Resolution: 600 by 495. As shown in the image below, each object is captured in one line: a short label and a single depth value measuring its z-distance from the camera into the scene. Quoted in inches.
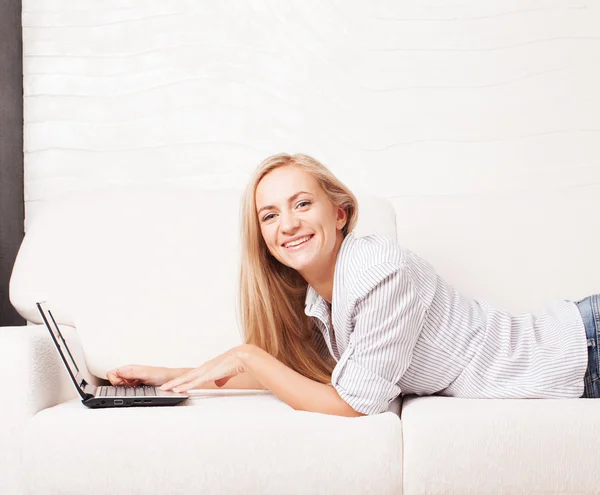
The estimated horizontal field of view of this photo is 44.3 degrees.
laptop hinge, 60.7
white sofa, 51.8
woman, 60.3
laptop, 59.4
